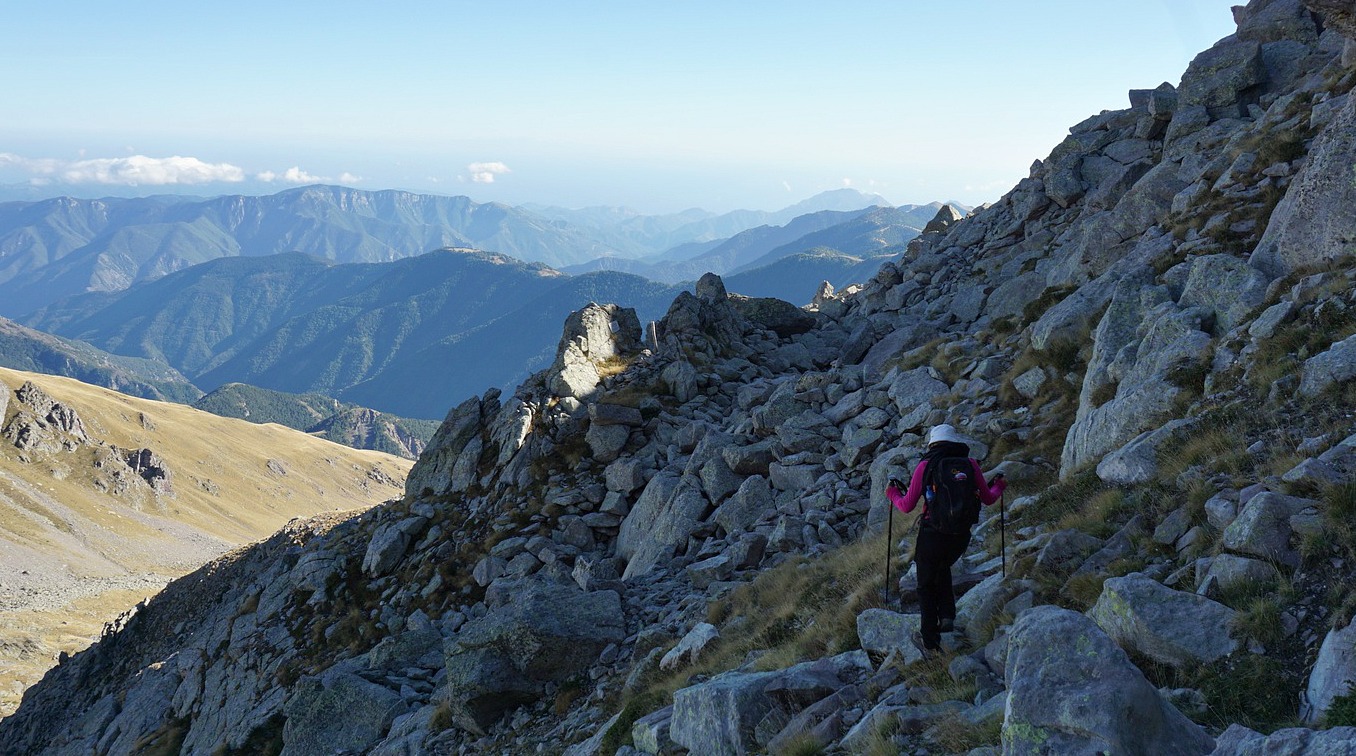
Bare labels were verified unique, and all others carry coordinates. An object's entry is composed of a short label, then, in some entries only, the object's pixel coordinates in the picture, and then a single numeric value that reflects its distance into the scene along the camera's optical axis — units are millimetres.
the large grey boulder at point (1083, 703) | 7031
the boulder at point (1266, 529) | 9328
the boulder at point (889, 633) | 11961
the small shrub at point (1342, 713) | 6621
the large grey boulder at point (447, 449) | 38594
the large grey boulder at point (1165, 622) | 8750
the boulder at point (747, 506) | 26375
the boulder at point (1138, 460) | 13672
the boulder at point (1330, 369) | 12148
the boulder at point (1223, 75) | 37000
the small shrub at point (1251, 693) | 7684
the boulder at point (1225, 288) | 17344
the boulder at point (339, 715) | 24594
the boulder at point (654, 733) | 13359
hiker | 11953
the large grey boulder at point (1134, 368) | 16047
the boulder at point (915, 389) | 27375
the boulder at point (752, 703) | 11812
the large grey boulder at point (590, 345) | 38469
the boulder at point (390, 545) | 33938
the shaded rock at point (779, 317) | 47031
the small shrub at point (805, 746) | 10438
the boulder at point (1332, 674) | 7102
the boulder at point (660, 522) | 27375
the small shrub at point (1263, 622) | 8359
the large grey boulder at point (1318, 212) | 16933
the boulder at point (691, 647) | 17375
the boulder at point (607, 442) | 34156
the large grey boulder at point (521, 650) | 21219
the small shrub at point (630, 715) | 15125
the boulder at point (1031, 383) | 22578
